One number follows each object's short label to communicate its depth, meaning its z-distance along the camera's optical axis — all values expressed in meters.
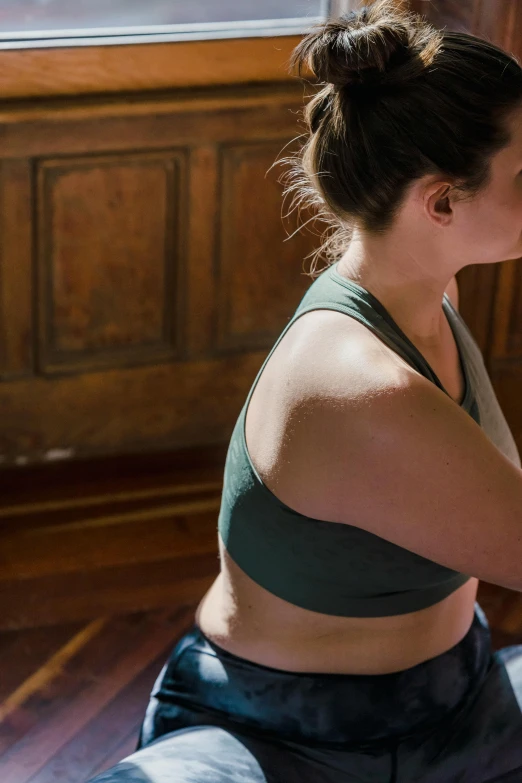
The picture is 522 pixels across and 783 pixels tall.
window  4.40
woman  2.88
